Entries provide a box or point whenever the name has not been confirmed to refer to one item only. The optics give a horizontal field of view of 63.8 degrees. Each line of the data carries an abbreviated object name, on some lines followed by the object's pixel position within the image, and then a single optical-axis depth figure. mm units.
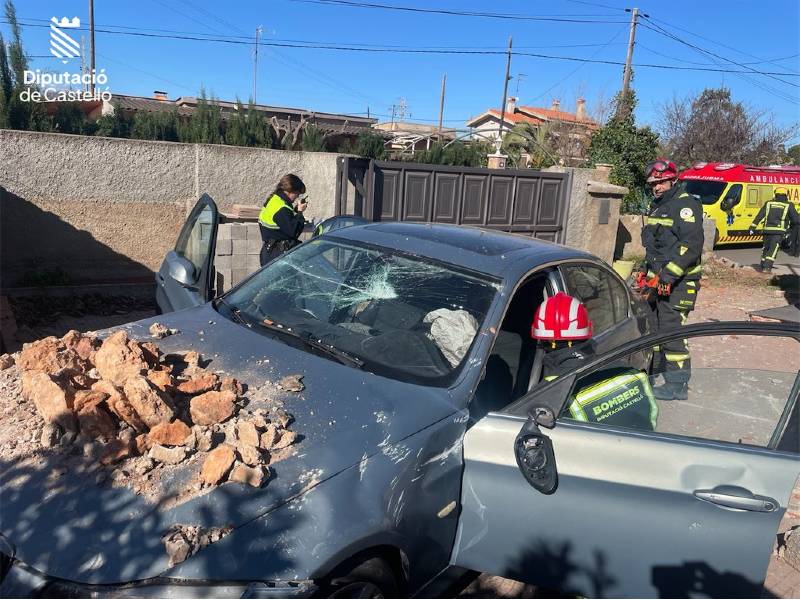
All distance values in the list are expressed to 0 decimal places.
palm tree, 16141
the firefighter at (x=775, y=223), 13367
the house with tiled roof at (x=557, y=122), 23266
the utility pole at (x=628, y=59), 22361
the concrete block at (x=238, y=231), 6738
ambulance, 17141
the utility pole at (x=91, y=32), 24281
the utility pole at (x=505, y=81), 39128
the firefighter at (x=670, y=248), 5633
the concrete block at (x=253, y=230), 6848
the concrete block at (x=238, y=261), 6816
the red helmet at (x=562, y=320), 3096
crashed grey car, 1859
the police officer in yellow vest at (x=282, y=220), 5996
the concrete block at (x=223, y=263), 6680
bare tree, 30281
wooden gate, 8406
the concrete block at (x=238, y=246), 6766
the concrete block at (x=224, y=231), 6673
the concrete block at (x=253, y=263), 6945
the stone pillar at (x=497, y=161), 10531
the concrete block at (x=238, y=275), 6876
